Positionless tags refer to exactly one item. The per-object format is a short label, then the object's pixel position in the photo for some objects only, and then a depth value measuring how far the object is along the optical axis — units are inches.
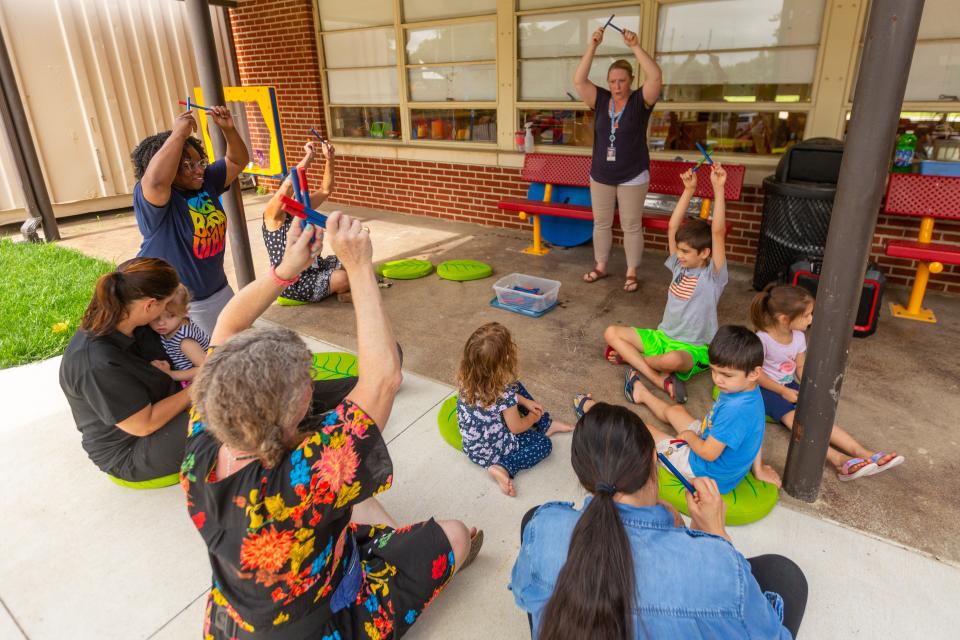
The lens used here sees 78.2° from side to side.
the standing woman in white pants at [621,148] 173.8
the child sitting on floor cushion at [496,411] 93.9
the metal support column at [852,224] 71.9
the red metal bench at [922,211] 151.9
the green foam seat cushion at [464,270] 202.1
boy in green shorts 125.0
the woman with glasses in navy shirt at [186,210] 105.3
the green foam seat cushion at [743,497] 88.9
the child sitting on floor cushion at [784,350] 105.4
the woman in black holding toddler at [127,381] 83.0
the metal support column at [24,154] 241.8
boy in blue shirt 84.0
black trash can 161.9
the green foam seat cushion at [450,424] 111.0
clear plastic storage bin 170.1
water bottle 161.2
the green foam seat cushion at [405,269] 205.0
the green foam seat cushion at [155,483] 101.6
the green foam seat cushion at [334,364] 134.6
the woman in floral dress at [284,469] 48.4
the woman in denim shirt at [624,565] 43.0
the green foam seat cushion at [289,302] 184.9
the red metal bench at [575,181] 188.1
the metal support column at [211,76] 153.6
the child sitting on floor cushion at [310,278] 161.3
